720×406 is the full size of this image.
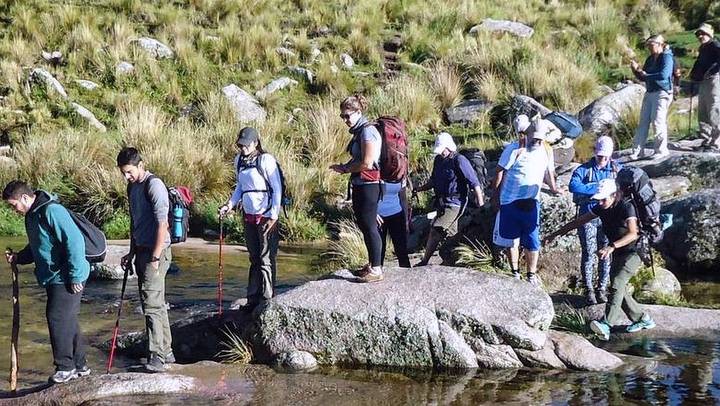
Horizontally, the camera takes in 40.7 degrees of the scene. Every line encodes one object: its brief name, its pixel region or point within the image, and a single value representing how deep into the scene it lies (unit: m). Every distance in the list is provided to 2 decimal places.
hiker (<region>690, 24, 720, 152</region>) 13.17
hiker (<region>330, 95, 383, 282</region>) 7.87
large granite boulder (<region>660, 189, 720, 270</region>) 11.38
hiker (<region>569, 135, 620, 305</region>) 9.13
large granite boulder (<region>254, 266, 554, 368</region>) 7.76
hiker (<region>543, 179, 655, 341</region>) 8.25
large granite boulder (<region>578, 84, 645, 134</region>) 16.50
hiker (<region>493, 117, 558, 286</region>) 9.06
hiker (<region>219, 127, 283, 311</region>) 8.25
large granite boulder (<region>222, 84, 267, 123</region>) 18.81
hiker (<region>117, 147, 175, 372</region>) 7.23
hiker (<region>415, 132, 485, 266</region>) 10.02
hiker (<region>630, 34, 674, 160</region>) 12.77
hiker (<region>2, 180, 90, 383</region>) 6.91
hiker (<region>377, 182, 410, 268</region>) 8.85
